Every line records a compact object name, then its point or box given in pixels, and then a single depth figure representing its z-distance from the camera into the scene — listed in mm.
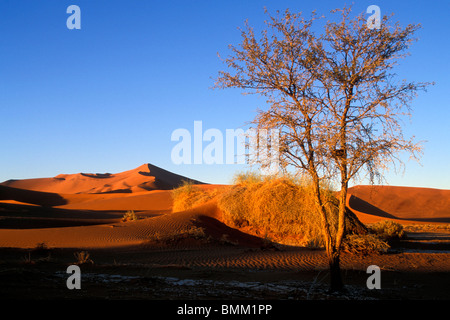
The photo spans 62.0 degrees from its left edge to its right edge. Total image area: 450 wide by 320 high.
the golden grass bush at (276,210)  18562
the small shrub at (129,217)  31469
